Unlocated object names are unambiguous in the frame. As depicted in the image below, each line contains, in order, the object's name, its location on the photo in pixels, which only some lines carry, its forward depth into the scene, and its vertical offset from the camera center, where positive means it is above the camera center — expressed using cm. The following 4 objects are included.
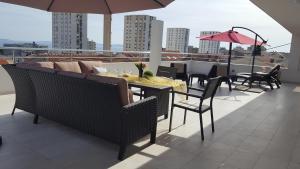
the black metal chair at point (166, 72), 507 -37
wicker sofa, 273 -66
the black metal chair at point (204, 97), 342 -59
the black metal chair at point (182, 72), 747 -54
